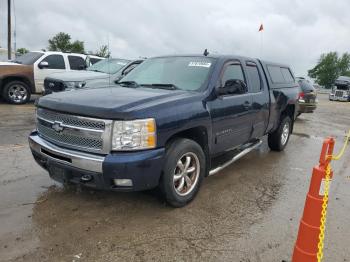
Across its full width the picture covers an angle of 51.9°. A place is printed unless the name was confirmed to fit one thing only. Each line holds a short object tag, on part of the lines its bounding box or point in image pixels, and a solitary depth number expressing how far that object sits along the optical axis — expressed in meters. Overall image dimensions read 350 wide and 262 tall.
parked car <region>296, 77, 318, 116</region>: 13.30
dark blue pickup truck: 3.60
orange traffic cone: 2.81
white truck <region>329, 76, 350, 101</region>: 33.10
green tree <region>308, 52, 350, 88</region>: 91.44
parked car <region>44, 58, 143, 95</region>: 9.91
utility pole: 28.72
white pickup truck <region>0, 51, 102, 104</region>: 11.98
